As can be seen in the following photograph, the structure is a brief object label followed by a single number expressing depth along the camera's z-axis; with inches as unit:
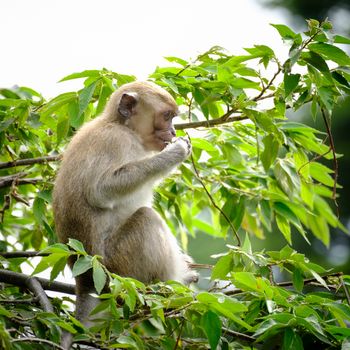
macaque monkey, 523.3
